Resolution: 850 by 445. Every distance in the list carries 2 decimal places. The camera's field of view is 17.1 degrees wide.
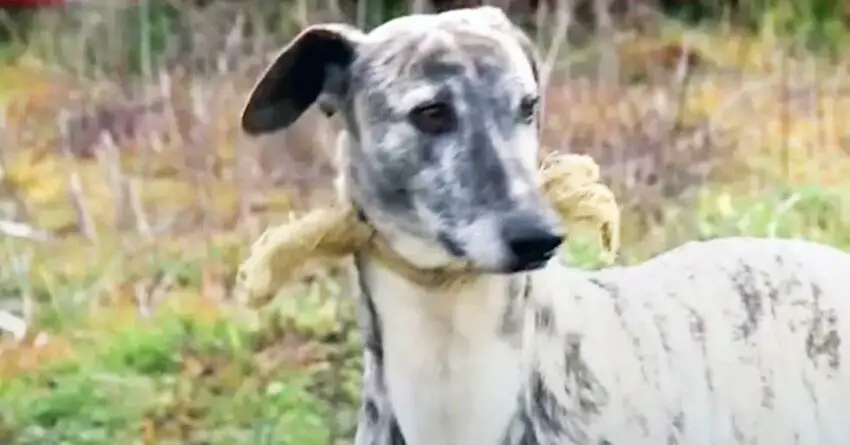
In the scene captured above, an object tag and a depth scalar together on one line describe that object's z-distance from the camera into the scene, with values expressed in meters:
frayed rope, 1.80
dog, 1.75
